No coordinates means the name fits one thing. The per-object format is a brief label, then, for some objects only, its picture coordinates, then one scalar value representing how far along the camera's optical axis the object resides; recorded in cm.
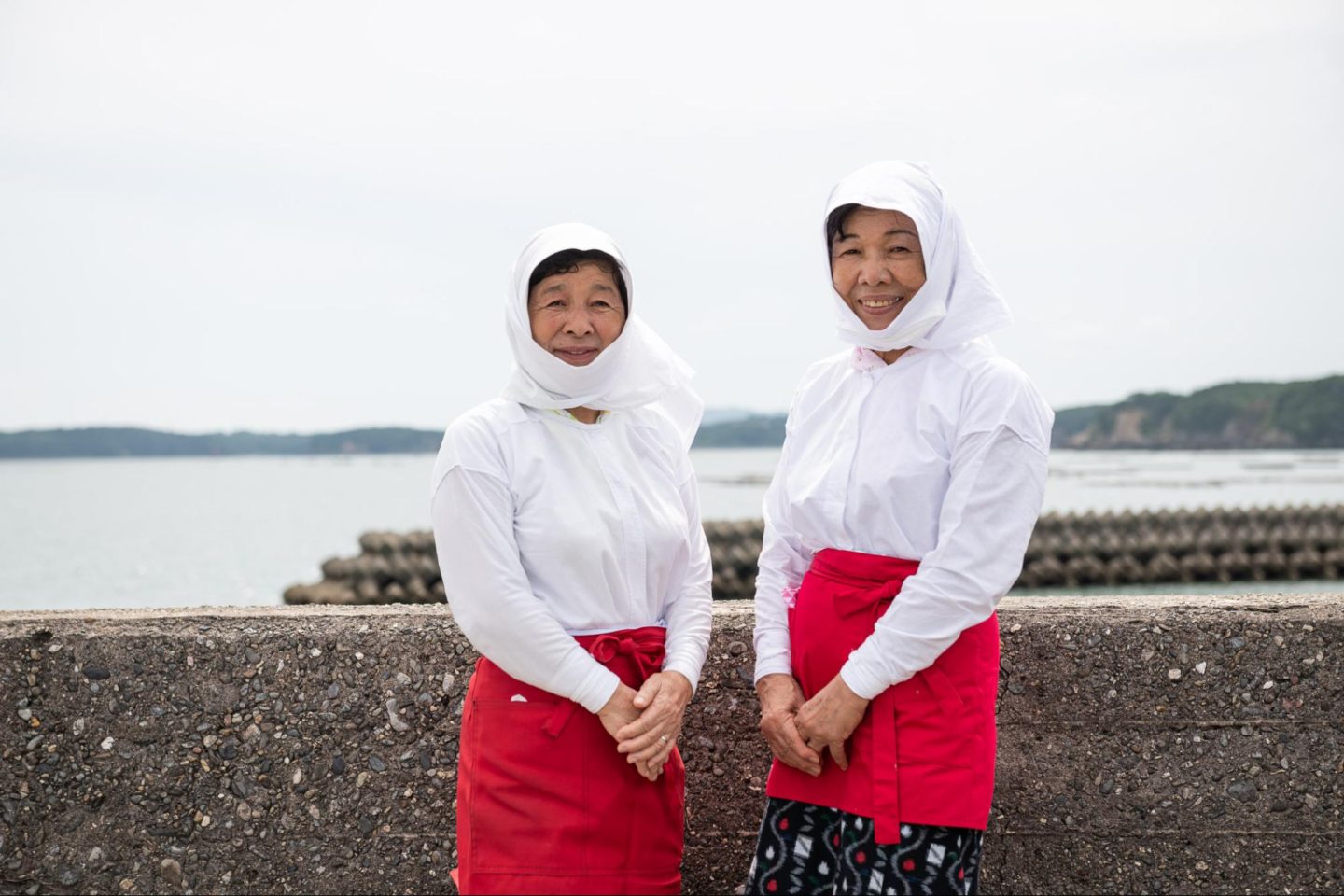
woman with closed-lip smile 207
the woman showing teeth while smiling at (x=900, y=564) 205
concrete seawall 276
